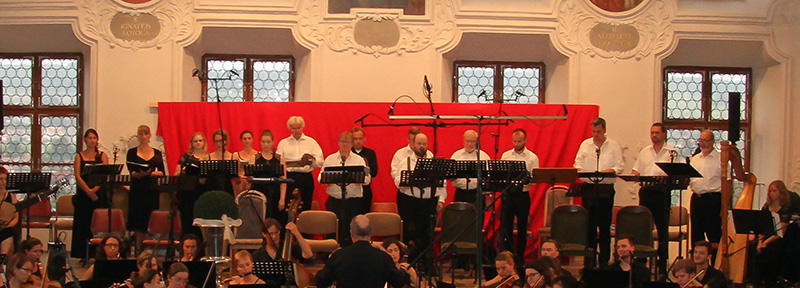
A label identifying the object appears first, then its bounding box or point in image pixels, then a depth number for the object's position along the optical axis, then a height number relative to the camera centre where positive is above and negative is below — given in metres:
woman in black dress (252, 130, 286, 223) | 10.48 -0.57
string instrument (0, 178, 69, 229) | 9.55 -0.77
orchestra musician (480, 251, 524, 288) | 8.11 -1.14
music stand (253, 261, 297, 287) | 7.88 -1.15
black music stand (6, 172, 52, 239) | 9.74 -0.52
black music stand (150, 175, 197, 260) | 9.78 -0.51
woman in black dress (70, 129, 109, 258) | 10.95 -0.85
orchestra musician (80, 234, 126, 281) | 8.84 -1.09
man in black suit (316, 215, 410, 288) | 6.72 -0.93
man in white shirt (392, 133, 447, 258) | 10.53 -0.76
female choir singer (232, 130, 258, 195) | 10.65 -0.22
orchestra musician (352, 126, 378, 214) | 11.10 -0.18
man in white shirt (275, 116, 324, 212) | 11.16 -0.19
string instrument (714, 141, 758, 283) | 9.70 -0.95
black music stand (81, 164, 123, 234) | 9.88 -0.43
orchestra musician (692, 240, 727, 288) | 8.09 -1.12
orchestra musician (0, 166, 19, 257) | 9.90 -1.06
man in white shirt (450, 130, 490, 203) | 10.85 -0.49
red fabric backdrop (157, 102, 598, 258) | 12.25 +0.16
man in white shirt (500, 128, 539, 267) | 10.73 -0.78
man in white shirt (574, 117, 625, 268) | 9.86 -0.34
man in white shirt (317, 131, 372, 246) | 10.66 -0.61
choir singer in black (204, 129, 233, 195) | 10.51 -0.21
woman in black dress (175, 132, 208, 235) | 10.13 -0.39
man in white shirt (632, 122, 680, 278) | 10.27 -0.47
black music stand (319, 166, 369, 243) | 9.64 -0.38
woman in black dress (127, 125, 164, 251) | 10.82 -0.66
